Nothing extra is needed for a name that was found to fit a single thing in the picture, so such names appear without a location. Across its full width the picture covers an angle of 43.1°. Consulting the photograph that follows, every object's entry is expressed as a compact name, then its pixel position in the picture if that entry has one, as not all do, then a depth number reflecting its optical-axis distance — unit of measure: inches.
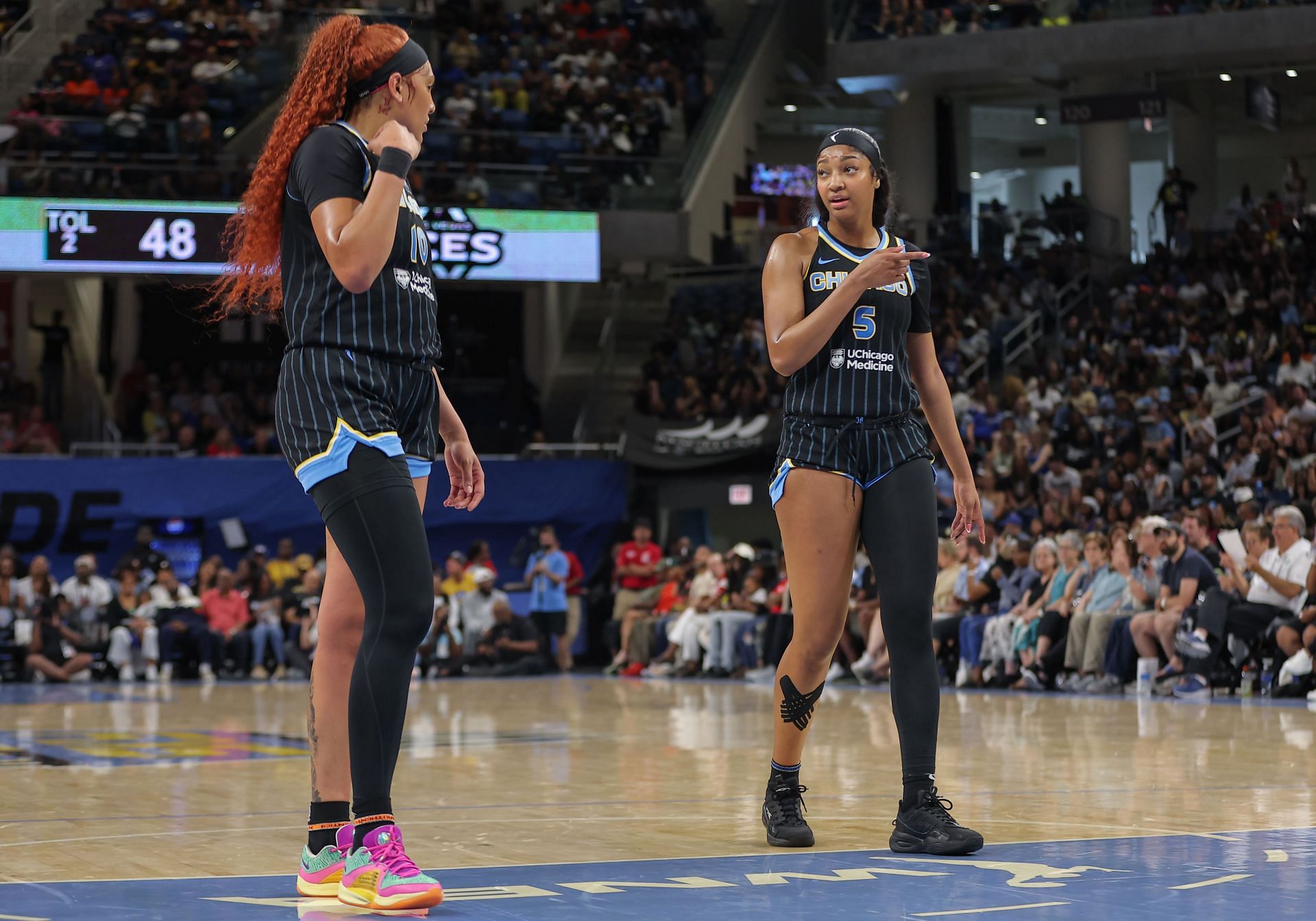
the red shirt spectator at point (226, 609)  647.8
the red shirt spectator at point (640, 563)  701.9
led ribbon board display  709.3
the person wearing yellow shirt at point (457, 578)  665.6
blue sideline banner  708.0
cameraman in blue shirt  662.5
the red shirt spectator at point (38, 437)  753.6
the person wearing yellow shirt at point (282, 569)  695.1
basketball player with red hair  136.7
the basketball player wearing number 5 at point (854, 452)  174.4
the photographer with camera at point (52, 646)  604.1
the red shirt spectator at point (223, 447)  772.0
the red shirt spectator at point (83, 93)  780.0
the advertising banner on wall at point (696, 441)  747.4
